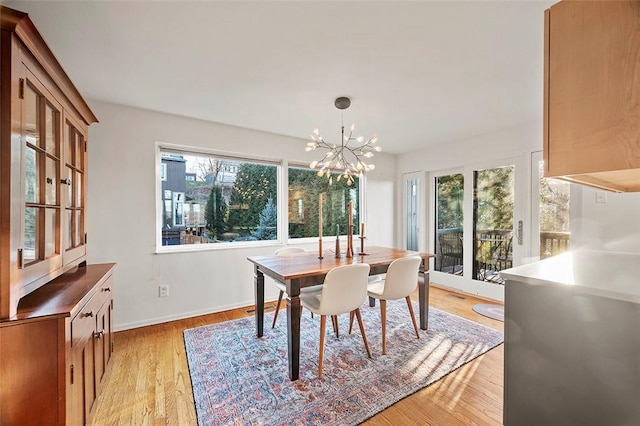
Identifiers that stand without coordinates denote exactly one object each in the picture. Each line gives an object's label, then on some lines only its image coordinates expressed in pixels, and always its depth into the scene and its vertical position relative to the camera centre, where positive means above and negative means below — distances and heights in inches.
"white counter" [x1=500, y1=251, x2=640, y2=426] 36.6 -19.8
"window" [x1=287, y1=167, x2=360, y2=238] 167.8 +6.4
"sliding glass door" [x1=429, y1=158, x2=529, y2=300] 146.0 -5.9
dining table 80.3 -19.6
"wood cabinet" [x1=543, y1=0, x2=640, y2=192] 26.0 +12.7
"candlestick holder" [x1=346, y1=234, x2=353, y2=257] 116.1 -14.9
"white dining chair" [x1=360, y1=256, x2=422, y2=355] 94.9 -24.2
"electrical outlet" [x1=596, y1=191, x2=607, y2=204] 84.8 +5.1
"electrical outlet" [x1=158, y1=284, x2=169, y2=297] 124.3 -35.5
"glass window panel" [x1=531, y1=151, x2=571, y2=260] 129.8 -0.4
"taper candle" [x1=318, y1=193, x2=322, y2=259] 110.3 -12.1
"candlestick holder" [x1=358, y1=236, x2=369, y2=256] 120.5 -15.7
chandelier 109.1 +38.6
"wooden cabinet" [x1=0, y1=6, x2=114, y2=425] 43.8 -9.1
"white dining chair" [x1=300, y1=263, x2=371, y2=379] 81.5 -24.7
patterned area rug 68.6 -48.7
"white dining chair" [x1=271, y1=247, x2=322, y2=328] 104.5 -27.5
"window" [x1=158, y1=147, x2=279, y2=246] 132.0 +7.0
